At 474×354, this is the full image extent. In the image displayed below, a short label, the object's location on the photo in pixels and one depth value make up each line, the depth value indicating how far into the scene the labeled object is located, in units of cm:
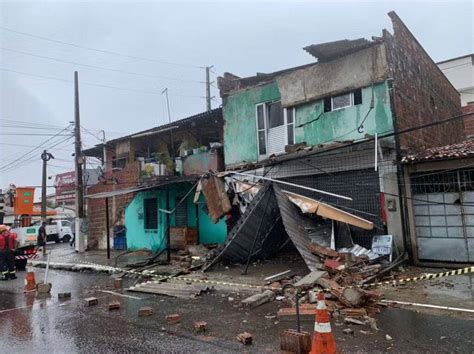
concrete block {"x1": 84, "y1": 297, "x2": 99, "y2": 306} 882
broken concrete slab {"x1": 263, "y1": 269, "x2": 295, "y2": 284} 1003
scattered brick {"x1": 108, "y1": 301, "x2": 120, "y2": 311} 825
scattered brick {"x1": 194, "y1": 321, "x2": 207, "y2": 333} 635
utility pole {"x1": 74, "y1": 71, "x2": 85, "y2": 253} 2094
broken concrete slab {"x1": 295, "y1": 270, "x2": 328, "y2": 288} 848
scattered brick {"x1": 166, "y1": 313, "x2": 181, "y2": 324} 700
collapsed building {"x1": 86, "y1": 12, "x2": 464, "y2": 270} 1155
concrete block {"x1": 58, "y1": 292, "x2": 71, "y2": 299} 982
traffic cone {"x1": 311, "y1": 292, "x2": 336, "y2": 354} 438
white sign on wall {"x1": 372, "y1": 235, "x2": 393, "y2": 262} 1091
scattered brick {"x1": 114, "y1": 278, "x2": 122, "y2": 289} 1096
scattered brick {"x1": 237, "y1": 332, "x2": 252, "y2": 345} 570
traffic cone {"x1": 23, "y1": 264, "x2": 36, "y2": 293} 1097
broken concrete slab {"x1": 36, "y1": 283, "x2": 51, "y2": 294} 1054
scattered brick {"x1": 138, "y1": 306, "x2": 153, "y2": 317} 764
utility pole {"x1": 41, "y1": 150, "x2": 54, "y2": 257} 2346
